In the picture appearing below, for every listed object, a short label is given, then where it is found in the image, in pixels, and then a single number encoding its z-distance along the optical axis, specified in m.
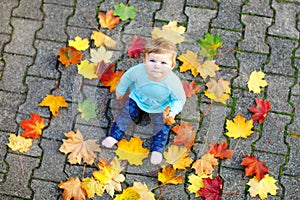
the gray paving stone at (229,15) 4.65
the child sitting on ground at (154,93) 3.76
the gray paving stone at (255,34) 4.59
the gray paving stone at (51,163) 4.12
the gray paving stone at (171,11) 4.65
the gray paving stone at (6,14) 4.59
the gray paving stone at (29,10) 4.64
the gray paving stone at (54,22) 4.57
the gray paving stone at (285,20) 4.65
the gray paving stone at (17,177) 4.07
